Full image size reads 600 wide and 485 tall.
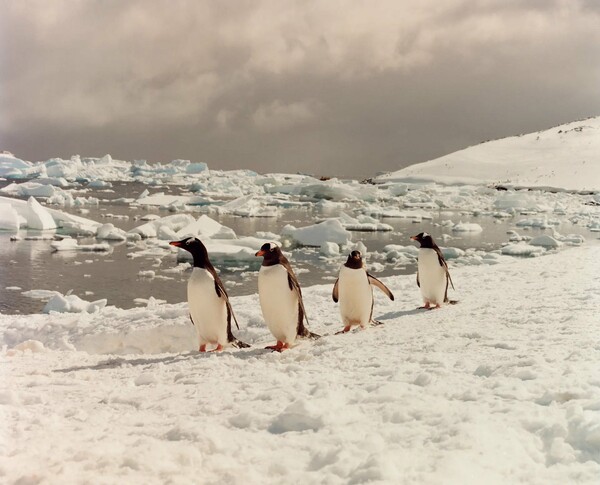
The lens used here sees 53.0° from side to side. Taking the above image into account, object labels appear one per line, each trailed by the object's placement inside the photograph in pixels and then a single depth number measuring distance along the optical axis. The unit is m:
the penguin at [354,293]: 6.16
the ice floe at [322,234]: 19.91
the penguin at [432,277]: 7.35
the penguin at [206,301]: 5.39
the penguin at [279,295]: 5.18
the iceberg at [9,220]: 20.59
